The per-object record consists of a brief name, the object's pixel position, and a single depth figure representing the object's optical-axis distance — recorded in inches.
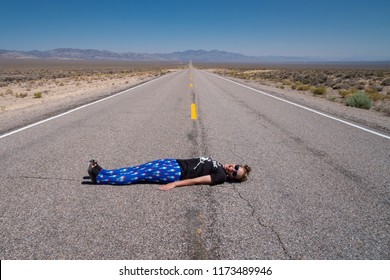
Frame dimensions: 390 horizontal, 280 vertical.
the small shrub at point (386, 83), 1025.6
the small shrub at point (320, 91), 765.3
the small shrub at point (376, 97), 637.3
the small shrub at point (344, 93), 688.9
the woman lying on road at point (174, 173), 161.0
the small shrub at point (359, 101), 500.7
